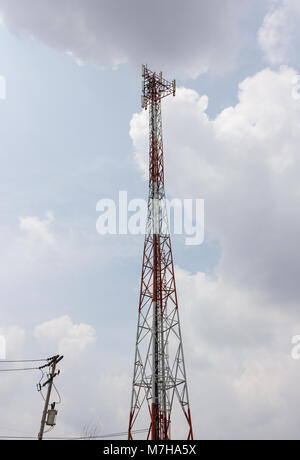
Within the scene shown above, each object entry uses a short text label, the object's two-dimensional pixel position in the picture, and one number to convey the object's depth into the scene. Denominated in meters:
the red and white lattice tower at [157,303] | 38.25
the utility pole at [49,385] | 24.48
